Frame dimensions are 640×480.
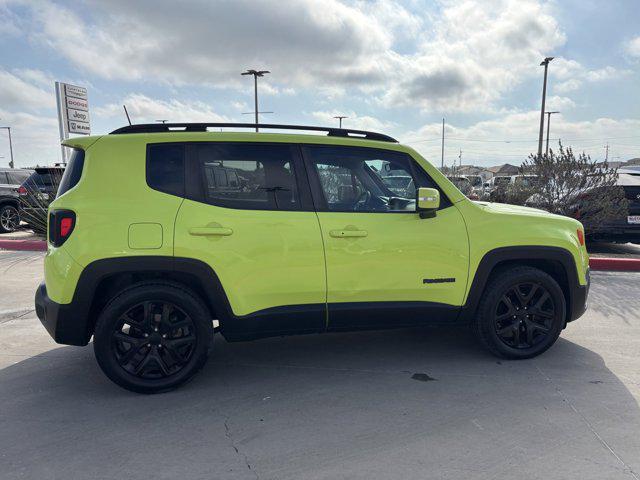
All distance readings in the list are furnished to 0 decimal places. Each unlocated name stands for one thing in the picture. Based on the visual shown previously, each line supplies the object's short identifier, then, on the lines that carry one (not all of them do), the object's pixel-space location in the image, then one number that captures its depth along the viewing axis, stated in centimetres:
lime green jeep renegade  312
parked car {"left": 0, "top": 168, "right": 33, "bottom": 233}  1169
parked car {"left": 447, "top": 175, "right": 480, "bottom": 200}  1579
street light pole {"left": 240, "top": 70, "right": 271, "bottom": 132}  3362
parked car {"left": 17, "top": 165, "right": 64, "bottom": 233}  1016
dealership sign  1237
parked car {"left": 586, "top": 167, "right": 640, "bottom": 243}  819
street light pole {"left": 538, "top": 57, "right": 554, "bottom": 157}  2579
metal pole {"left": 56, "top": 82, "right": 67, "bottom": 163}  1233
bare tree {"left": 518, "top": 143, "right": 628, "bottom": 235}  812
